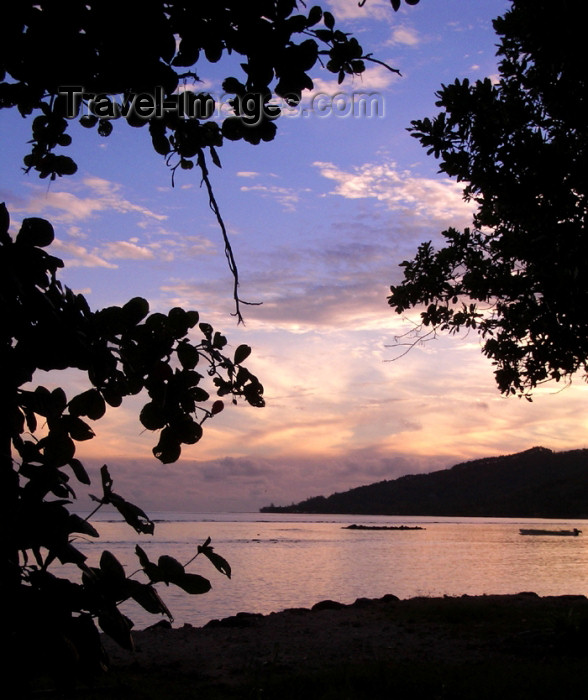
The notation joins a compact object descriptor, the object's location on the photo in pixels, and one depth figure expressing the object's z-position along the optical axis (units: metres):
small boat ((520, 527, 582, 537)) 95.75
